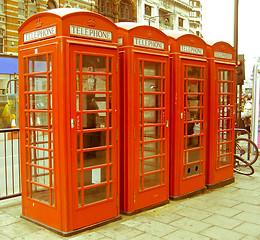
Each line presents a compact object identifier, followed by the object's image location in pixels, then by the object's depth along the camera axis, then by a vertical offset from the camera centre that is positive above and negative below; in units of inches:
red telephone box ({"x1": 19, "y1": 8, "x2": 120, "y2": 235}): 157.6 -6.5
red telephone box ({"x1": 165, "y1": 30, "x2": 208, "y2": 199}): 214.8 -5.5
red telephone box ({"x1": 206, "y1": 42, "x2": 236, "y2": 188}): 244.7 -7.1
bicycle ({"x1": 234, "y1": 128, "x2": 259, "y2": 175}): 301.4 -54.9
